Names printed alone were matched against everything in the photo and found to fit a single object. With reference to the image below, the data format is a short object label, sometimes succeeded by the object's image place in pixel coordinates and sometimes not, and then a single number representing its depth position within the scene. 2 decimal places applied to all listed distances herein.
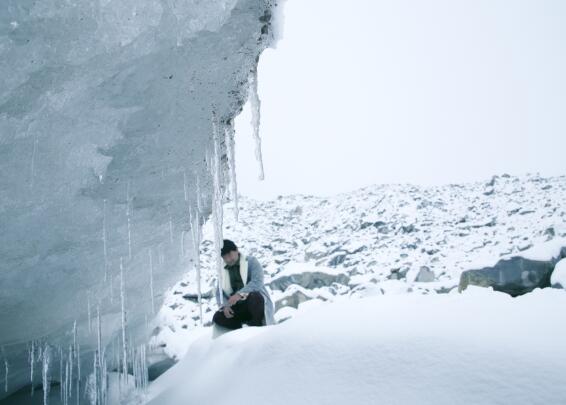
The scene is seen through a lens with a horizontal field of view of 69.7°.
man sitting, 3.70
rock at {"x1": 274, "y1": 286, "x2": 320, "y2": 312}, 9.09
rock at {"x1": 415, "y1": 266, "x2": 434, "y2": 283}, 12.14
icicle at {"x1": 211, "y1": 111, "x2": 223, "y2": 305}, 4.03
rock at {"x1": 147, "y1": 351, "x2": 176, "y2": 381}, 7.43
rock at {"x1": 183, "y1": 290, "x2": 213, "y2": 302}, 14.58
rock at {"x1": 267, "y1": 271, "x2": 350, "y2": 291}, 12.80
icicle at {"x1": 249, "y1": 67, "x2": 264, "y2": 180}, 3.45
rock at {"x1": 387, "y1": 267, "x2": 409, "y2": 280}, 14.16
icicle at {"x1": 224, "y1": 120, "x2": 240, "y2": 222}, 3.90
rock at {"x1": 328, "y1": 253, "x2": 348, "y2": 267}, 18.72
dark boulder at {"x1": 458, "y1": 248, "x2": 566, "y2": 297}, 6.99
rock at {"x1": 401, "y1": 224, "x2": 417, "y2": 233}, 20.80
